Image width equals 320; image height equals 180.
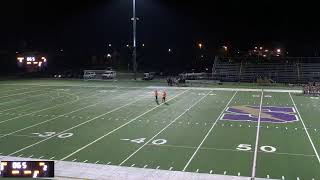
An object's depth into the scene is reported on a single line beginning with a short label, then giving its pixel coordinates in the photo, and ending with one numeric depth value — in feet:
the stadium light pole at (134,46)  168.80
